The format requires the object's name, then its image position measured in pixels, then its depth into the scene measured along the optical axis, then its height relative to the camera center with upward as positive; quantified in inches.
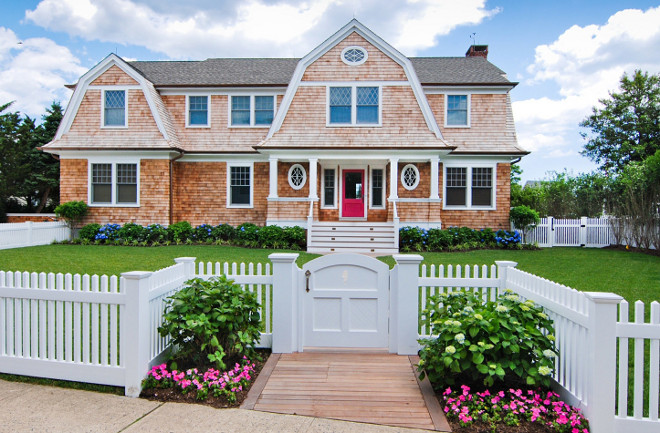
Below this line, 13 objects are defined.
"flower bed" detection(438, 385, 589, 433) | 139.3 -64.1
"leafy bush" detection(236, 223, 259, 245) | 616.1 -29.3
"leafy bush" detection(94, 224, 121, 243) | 631.8 -31.0
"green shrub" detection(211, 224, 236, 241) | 653.9 -28.2
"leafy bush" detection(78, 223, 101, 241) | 640.4 -29.9
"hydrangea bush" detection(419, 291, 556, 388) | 151.3 -46.0
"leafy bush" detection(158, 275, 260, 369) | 172.6 -43.9
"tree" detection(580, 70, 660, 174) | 1146.7 +253.9
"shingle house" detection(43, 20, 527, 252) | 645.9 +104.7
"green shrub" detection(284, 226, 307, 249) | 595.4 -31.2
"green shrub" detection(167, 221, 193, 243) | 639.1 -28.3
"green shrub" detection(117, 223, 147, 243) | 631.8 -31.0
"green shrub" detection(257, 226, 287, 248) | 593.3 -31.9
